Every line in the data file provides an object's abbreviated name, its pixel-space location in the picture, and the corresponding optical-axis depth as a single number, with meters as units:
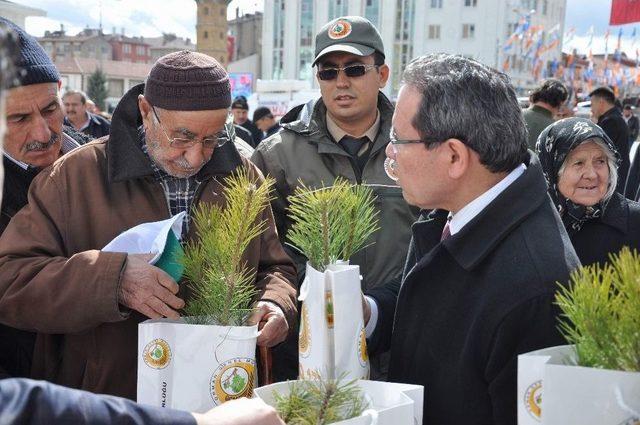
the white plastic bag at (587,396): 1.22
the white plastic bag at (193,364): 1.73
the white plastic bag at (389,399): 1.51
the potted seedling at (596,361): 1.22
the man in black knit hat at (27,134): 2.25
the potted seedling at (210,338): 1.73
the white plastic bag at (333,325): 1.70
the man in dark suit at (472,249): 1.67
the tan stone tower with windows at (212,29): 81.31
